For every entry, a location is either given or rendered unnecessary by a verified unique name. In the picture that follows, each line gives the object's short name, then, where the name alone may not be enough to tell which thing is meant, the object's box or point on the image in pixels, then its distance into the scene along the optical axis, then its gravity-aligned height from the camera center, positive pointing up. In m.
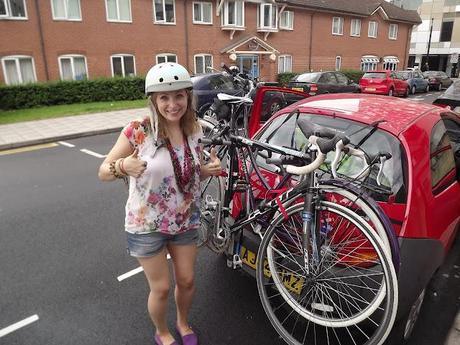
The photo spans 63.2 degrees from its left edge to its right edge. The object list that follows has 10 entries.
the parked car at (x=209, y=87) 11.67 -0.76
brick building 16.25 +1.44
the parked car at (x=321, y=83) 14.77 -0.87
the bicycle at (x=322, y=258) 1.98 -1.12
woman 2.06 -0.61
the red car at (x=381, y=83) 18.78 -1.13
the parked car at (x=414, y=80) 21.61 -1.16
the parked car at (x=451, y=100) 6.83 -0.71
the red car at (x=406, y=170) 2.26 -0.74
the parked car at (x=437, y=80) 25.54 -1.34
